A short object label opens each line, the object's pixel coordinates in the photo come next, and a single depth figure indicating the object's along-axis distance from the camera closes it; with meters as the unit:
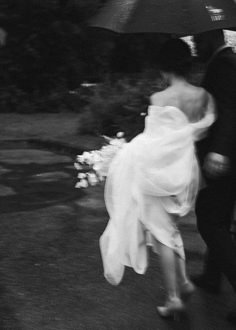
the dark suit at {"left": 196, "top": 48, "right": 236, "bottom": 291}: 3.91
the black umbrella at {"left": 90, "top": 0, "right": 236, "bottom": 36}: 3.89
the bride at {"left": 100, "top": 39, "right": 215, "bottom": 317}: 3.94
